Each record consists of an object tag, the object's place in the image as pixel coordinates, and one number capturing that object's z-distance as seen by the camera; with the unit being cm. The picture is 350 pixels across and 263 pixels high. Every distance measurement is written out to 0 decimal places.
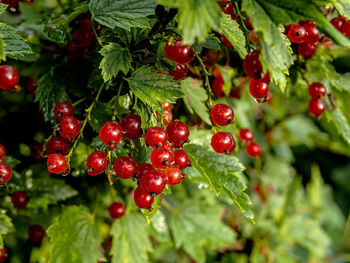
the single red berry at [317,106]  45
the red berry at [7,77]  39
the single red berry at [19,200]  44
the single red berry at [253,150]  50
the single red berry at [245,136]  49
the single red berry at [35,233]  45
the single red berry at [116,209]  45
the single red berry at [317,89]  45
